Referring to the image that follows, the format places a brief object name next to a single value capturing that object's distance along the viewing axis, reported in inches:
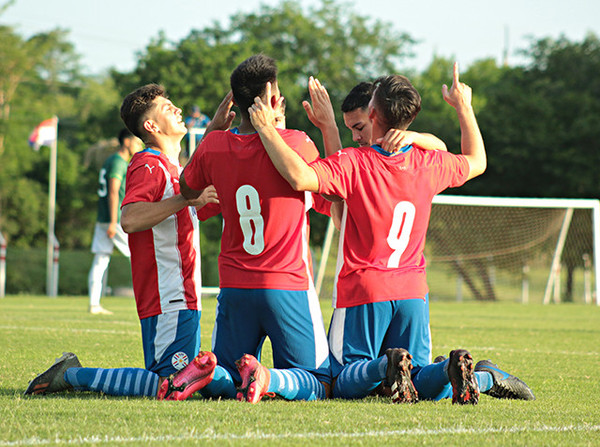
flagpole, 1962.4
